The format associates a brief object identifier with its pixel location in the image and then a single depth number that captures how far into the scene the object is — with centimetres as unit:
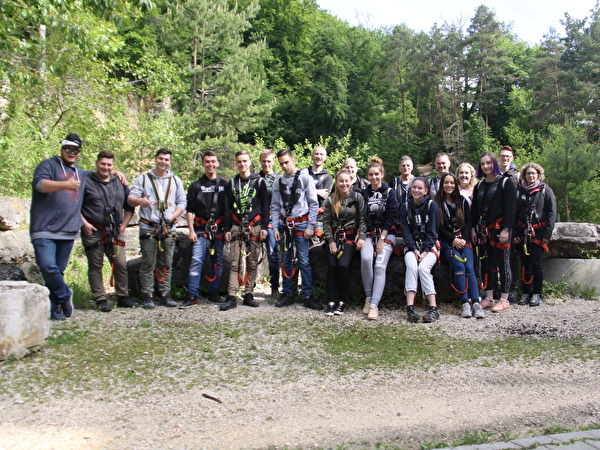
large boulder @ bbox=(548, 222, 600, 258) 780
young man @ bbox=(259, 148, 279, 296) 730
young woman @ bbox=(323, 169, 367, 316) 674
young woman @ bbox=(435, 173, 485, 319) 665
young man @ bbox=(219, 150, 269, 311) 694
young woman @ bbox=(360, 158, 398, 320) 664
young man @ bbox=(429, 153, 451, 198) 744
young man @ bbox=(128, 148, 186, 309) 674
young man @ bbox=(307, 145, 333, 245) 788
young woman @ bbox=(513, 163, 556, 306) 709
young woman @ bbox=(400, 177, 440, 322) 646
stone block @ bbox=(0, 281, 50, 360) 449
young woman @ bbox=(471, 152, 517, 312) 683
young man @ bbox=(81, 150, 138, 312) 646
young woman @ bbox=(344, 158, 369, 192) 710
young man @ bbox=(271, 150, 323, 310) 703
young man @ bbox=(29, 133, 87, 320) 566
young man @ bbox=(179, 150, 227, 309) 696
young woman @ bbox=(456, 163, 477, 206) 706
